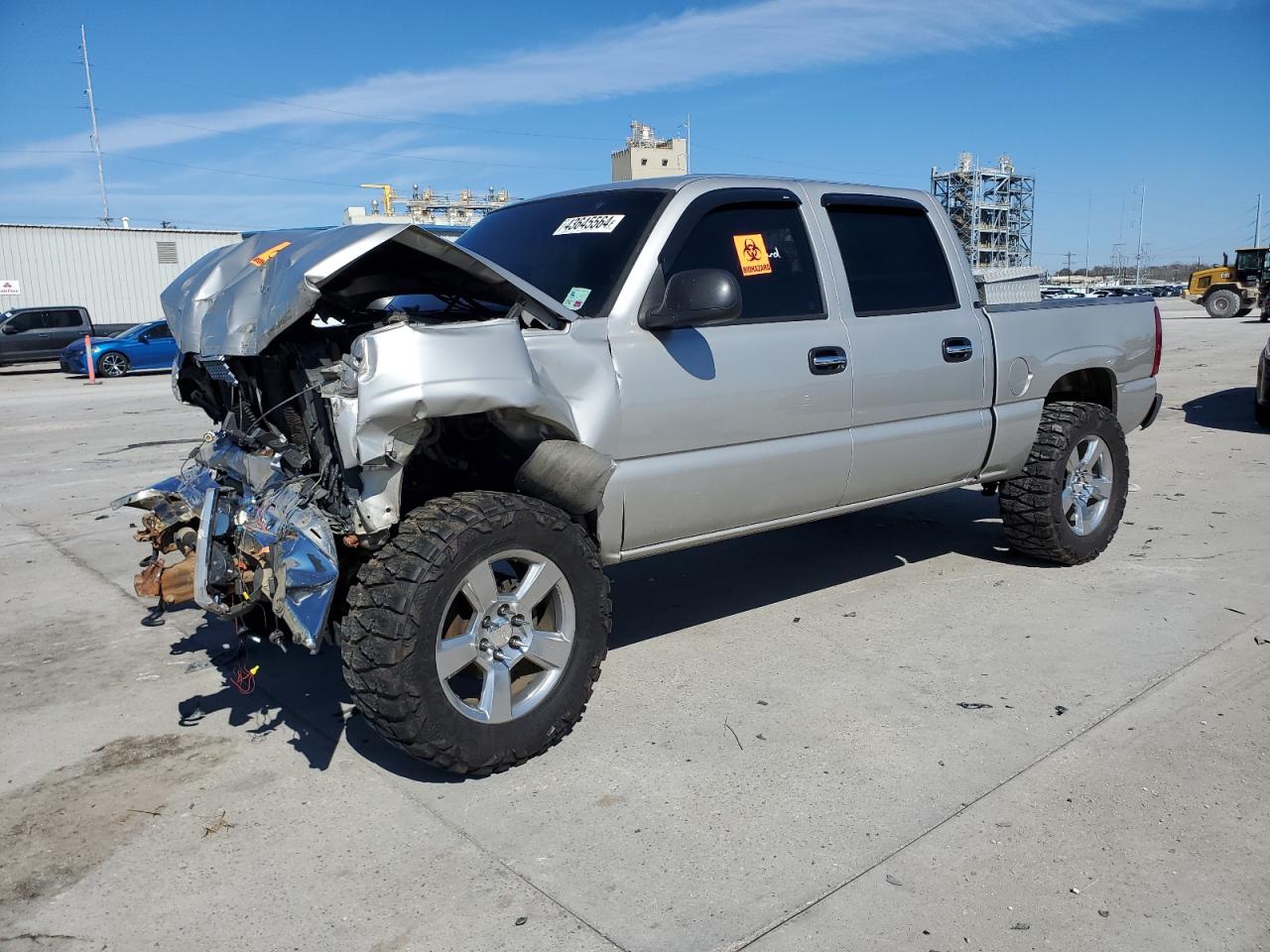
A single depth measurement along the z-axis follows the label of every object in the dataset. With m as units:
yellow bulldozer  36.38
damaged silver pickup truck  3.27
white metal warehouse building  35.69
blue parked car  24.50
